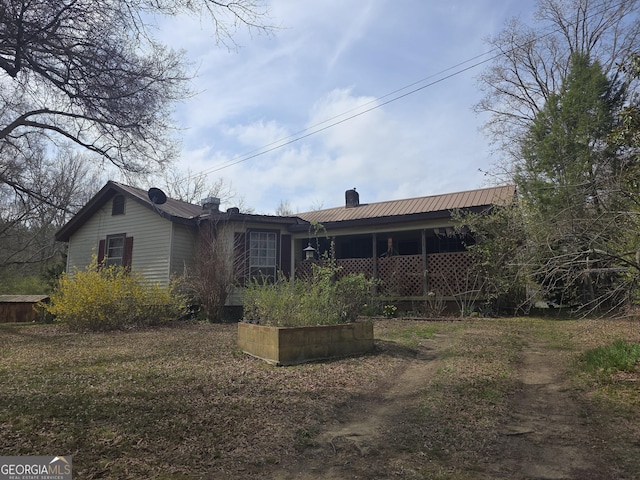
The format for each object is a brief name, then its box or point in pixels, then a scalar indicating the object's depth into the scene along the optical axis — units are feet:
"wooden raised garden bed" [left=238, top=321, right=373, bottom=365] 20.35
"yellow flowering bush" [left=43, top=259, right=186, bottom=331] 34.50
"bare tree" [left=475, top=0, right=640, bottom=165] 58.29
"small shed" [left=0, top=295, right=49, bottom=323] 48.08
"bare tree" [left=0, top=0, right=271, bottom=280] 19.56
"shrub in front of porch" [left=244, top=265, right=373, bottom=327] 22.45
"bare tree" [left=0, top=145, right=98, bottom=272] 45.37
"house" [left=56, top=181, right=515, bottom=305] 44.62
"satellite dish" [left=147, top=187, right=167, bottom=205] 50.02
